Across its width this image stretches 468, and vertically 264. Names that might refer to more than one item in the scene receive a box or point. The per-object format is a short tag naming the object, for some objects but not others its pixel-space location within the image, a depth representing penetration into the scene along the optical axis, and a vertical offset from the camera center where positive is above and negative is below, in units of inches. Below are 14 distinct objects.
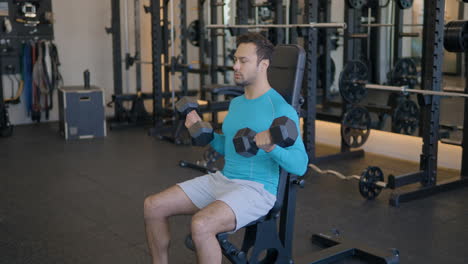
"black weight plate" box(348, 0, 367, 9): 184.7 +15.7
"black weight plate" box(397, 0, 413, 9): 186.9 +15.6
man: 72.3 -16.6
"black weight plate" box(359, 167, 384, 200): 133.4 -30.3
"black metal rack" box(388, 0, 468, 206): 131.3 -16.3
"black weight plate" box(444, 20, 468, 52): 130.0 +3.5
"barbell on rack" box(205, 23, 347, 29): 141.2 +7.2
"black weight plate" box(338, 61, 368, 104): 170.2 -8.6
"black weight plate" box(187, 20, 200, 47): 241.4 +9.0
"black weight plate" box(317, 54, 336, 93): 246.0 -7.1
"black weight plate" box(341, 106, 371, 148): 173.8 -22.3
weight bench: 77.0 -20.7
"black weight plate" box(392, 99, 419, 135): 181.8 -20.7
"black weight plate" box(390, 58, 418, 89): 206.1 -7.9
